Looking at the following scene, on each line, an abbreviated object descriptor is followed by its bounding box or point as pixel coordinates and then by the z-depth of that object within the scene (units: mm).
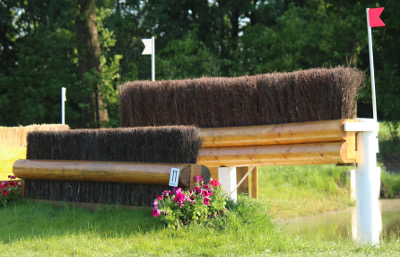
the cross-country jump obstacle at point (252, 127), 15531
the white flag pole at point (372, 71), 18016
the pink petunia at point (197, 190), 13922
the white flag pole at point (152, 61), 21437
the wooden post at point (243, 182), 24000
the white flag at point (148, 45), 22031
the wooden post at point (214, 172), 19509
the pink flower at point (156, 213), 13359
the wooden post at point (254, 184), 23719
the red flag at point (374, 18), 18578
